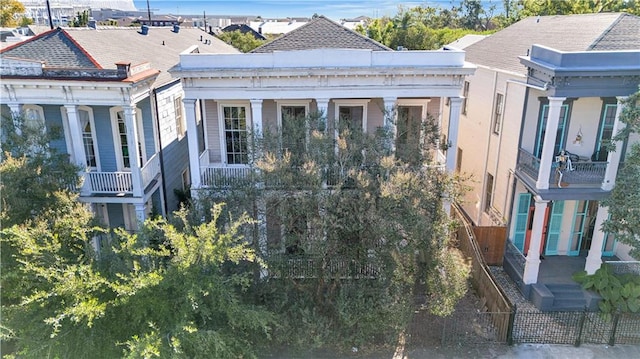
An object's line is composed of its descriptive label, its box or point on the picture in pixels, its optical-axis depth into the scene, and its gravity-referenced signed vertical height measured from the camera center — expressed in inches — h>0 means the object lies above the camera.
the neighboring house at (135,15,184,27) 2803.2 +20.0
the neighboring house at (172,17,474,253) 522.3 -63.0
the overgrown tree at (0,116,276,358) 367.2 -224.3
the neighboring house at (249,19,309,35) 3010.1 -6.7
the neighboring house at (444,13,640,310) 503.2 -139.8
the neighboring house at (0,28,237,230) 518.0 -104.3
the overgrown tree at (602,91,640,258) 479.8 -184.0
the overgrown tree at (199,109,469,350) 411.4 -190.5
